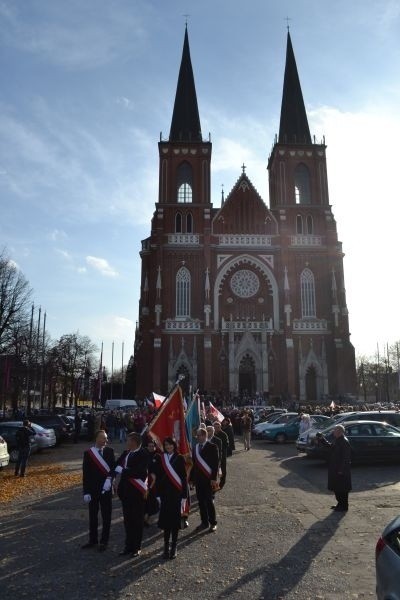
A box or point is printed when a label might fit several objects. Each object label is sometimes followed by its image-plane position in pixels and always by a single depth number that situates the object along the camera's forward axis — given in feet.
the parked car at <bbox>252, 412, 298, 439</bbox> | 83.31
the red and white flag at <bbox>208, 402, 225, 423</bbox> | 54.34
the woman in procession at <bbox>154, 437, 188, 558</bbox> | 24.03
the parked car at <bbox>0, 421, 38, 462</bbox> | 62.64
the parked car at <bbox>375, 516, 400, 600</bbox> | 13.12
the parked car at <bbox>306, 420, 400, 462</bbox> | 52.37
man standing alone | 33.55
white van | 151.04
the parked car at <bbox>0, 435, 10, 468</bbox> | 50.19
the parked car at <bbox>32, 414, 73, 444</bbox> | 80.07
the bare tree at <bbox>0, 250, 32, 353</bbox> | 116.47
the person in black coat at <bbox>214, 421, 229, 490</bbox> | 38.22
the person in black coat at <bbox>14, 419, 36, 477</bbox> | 48.78
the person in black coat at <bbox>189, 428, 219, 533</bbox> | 28.81
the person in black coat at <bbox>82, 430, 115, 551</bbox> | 25.62
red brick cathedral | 156.35
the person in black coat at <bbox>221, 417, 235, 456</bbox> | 50.97
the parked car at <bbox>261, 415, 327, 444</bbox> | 79.91
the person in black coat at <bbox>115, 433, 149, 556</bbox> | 24.32
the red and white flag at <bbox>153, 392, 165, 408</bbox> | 48.80
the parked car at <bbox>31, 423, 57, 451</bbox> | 67.38
